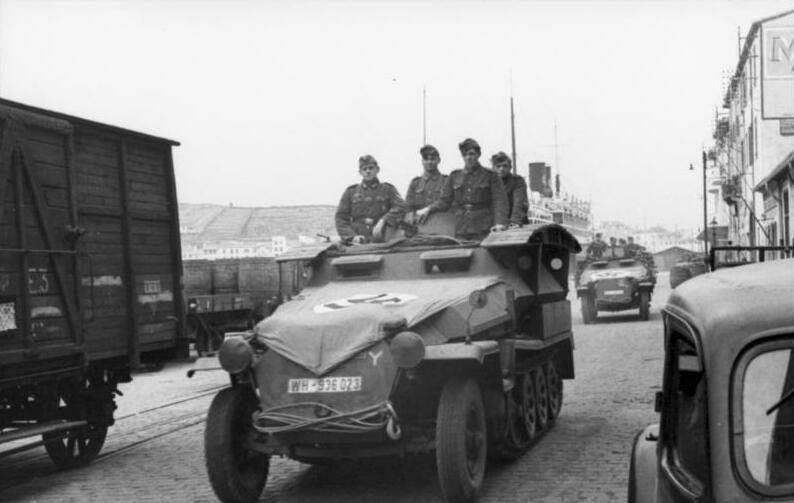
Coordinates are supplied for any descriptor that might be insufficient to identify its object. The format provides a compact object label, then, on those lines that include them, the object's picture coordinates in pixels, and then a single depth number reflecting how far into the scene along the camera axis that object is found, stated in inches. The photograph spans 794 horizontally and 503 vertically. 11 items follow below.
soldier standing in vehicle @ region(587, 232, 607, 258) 985.5
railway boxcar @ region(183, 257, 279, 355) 759.7
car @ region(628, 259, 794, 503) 102.2
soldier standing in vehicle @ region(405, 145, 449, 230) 402.0
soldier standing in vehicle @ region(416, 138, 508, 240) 386.9
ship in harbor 3019.2
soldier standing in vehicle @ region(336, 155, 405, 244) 386.6
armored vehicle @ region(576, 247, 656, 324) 916.6
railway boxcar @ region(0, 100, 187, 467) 295.6
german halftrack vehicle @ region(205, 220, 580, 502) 250.4
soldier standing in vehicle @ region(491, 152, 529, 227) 403.2
